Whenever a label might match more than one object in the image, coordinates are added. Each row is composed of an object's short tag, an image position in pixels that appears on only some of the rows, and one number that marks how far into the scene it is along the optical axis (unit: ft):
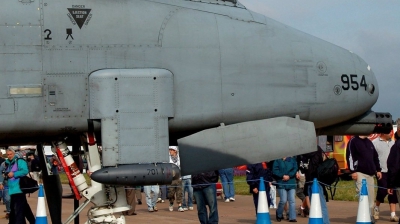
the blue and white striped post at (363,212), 37.42
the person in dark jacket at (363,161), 49.29
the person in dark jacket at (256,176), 55.06
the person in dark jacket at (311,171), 45.39
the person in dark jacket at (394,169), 45.62
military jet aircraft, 32.40
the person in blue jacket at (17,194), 48.67
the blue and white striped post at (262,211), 42.80
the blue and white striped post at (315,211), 38.58
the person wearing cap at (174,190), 65.87
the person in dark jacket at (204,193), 44.88
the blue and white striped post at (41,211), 39.22
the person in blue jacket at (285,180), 54.60
